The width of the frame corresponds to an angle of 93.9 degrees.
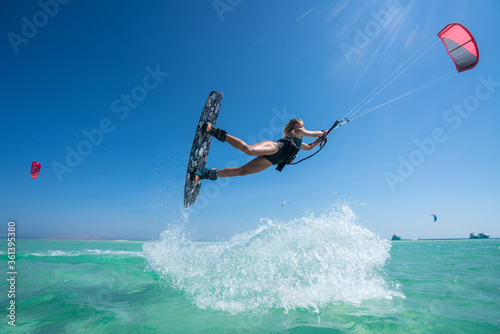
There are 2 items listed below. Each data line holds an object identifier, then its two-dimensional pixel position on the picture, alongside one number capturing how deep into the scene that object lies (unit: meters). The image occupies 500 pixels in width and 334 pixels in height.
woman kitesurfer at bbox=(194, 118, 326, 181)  5.00
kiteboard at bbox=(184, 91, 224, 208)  6.00
